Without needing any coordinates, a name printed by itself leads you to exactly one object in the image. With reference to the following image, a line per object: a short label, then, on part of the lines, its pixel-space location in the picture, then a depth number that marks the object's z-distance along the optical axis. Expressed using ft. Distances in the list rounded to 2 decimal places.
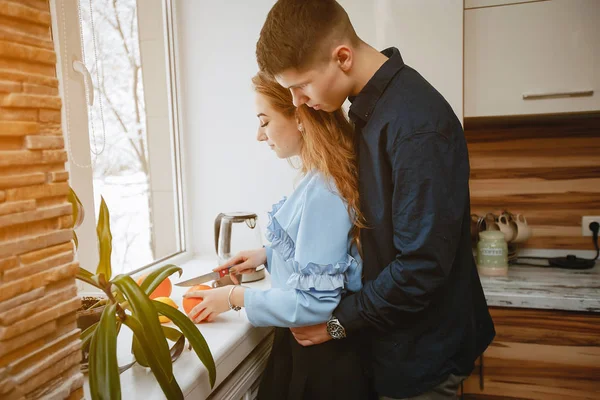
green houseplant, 2.39
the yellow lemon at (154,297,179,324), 3.73
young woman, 3.25
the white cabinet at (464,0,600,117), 5.27
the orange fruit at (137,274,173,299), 4.25
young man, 2.86
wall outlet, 6.40
